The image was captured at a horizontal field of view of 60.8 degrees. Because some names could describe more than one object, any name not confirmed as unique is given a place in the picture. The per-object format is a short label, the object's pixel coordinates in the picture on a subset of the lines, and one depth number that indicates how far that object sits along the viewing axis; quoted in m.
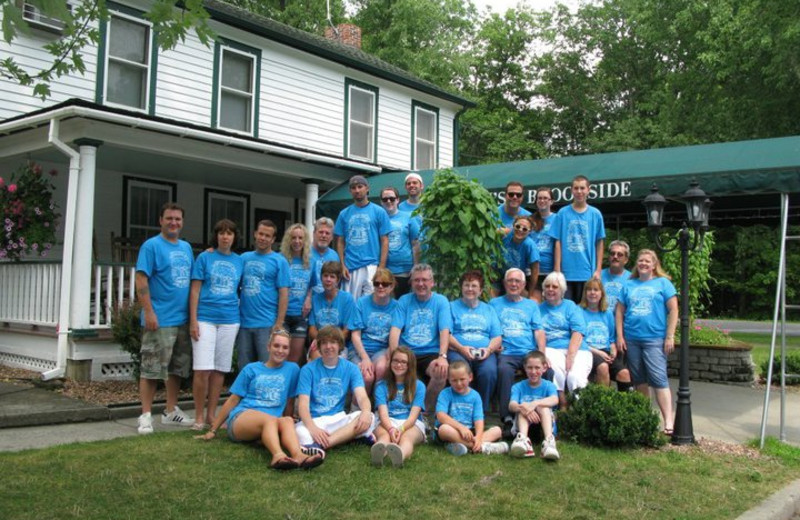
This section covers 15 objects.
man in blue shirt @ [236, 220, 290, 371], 6.27
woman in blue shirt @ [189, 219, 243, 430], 6.04
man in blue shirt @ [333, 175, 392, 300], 6.96
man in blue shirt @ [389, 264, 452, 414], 6.09
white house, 8.61
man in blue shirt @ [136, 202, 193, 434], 5.89
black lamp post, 6.20
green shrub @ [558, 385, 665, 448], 5.75
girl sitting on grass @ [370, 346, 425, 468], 5.38
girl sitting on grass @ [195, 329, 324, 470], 5.27
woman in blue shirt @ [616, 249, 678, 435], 6.52
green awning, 6.91
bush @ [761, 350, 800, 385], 10.42
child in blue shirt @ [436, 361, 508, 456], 5.48
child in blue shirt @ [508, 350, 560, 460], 5.59
